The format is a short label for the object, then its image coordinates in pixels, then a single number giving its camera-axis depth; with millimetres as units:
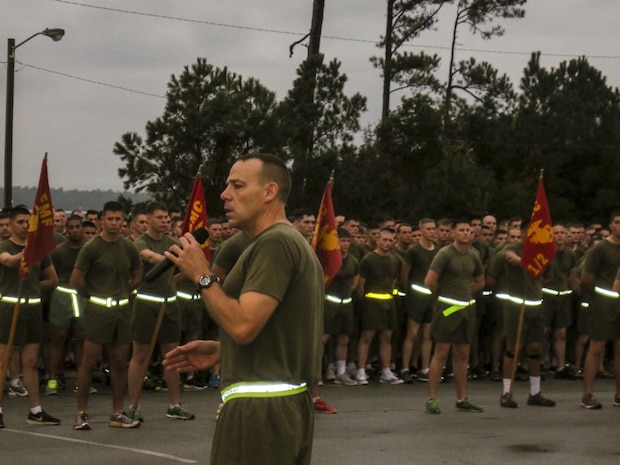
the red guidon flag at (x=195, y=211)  12875
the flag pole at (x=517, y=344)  14848
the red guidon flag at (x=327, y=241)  13750
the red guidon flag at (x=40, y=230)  12102
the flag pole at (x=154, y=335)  12719
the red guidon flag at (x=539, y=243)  15055
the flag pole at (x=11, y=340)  12156
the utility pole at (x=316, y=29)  36938
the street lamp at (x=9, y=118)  30116
